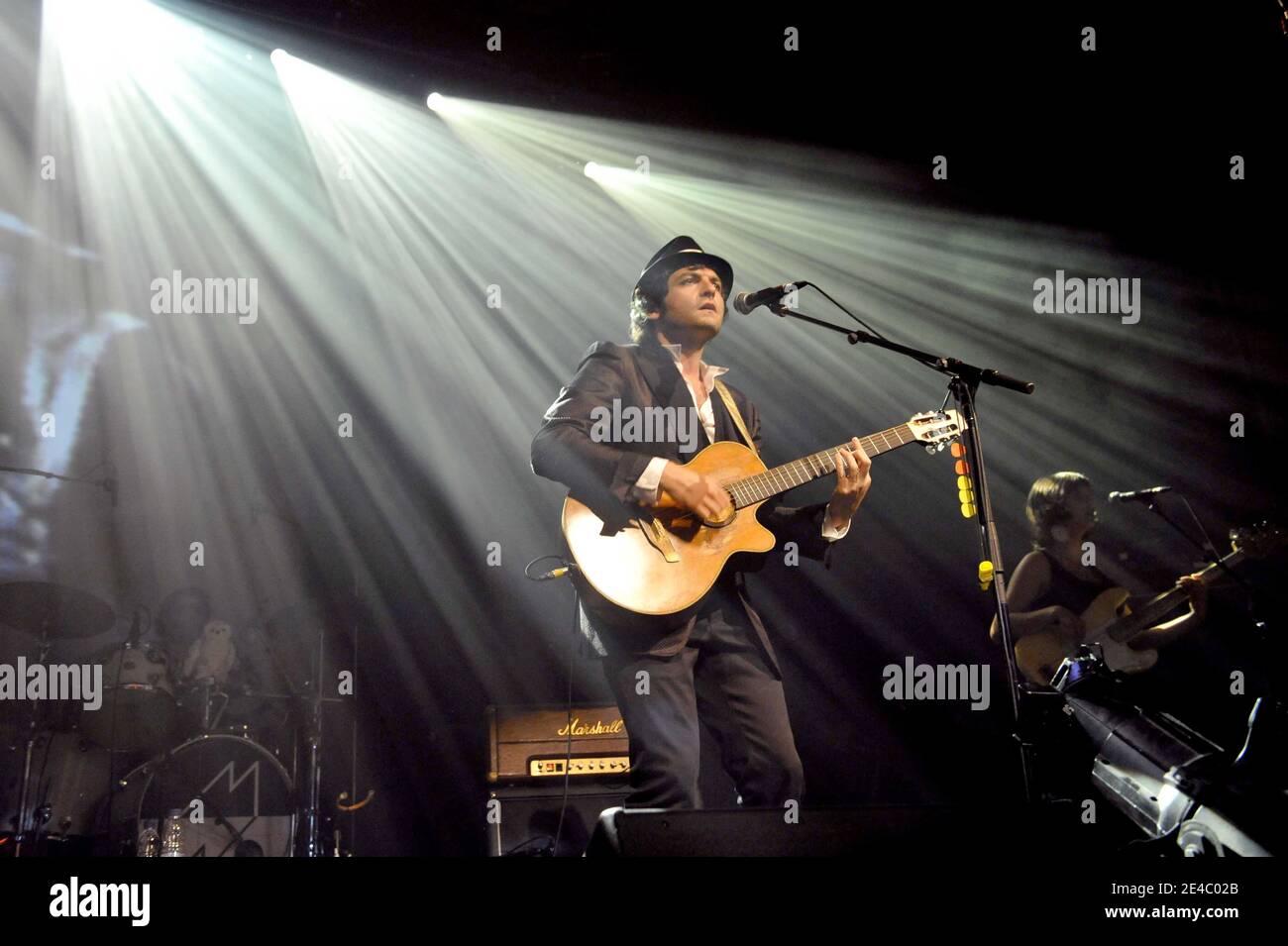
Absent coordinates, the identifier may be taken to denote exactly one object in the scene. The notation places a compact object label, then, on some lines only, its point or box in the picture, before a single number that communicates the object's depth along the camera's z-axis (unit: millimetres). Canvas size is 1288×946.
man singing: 3430
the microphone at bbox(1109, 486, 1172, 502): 4816
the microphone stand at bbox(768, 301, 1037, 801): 3129
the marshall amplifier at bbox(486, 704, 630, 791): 5047
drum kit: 5570
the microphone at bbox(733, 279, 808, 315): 3594
